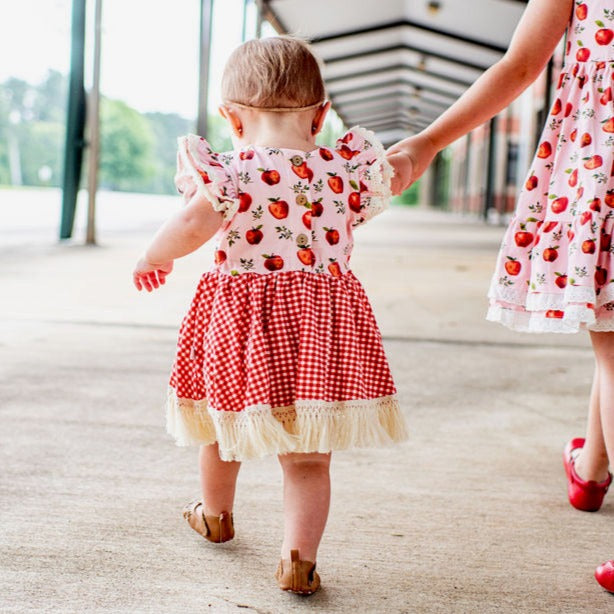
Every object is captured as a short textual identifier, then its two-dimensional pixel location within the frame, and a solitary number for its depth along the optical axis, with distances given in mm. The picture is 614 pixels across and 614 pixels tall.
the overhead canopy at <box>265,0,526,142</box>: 12430
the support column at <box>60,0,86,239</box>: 7059
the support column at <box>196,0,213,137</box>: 9312
